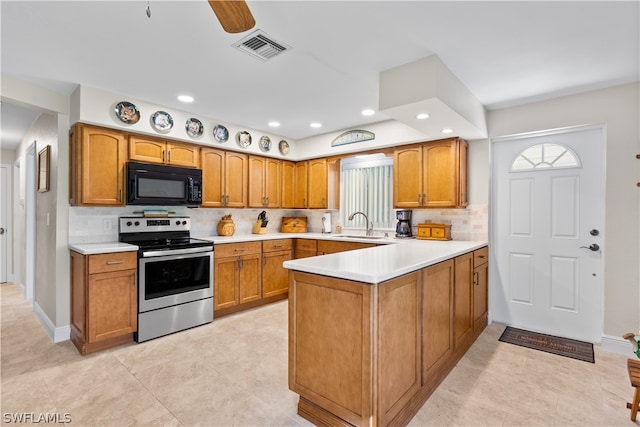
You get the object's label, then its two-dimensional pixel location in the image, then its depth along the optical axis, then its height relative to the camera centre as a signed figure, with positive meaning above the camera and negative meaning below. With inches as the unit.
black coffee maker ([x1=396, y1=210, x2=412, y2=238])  162.4 -6.0
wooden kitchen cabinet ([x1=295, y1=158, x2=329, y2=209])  193.0 +17.4
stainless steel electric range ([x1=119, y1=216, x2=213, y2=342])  122.5 -26.9
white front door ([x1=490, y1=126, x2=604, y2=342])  120.5 -8.0
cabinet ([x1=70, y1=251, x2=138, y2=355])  110.1 -32.1
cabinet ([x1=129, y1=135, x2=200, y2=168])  132.8 +26.9
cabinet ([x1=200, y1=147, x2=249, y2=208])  157.9 +17.6
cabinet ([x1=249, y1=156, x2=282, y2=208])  179.9 +17.6
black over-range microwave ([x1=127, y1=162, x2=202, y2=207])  128.6 +11.6
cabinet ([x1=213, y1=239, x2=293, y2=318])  148.3 -31.5
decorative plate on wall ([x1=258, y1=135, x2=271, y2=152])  183.2 +40.1
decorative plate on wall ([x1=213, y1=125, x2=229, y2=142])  159.3 +40.0
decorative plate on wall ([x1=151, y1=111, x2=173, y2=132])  136.2 +39.6
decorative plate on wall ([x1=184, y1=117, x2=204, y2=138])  148.1 +39.9
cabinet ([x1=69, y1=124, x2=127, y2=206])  118.6 +17.7
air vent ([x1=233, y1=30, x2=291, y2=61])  83.2 +45.9
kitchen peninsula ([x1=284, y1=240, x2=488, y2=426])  64.4 -27.9
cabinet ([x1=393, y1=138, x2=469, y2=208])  141.2 +17.7
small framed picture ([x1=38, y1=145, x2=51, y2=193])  134.8 +19.1
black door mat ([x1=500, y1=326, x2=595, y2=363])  110.8 -49.3
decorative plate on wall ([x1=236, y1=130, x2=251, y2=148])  170.7 +39.9
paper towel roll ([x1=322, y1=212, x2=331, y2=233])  199.0 -6.8
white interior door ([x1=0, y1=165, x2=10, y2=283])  215.8 -2.6
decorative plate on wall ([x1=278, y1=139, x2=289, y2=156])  194.6 +40.4
